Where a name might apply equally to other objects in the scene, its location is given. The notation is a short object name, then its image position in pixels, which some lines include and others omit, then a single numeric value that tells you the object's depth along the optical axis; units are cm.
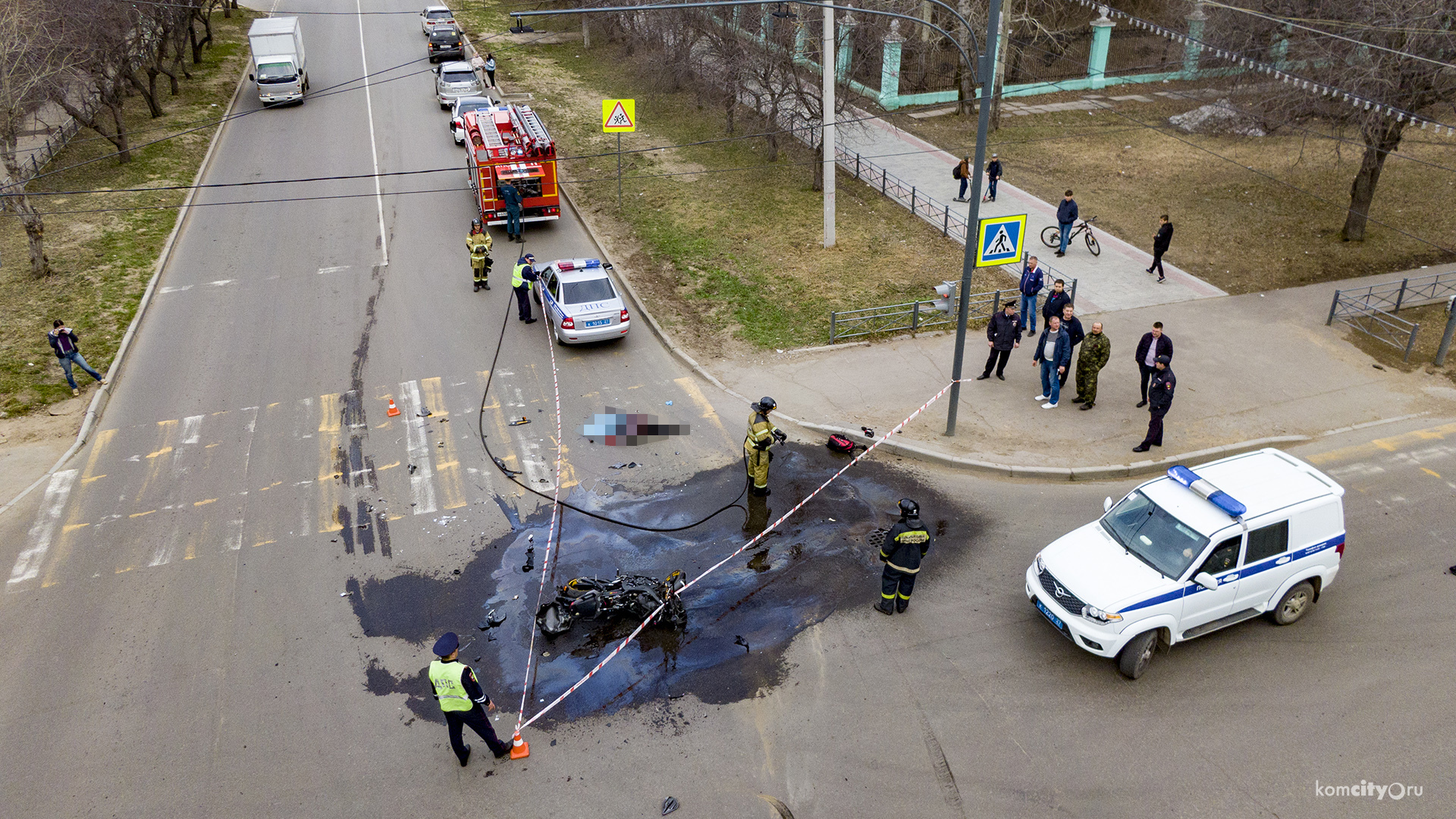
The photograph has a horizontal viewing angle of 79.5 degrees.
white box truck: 3269
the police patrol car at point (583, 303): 1677
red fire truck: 2217
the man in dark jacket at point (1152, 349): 1317
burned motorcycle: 1008
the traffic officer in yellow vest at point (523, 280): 1781
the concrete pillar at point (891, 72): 3097
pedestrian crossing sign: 1319
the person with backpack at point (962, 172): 2341
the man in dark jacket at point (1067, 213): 2028
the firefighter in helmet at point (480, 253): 1945
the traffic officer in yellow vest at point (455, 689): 793
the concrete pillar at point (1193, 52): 3416
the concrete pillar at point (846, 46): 2488
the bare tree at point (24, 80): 1897
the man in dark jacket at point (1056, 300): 1505
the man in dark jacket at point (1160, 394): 1304
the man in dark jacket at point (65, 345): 1544
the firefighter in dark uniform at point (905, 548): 970
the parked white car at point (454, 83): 3259
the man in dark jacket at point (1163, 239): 1881
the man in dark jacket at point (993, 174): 2316
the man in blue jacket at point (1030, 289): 1642
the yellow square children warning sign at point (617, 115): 2322
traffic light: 1709
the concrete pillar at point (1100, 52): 3360
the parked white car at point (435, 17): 3969
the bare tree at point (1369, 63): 1778
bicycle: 2083
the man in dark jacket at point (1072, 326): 1420
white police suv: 911
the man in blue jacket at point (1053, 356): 1421
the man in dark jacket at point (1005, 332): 1516
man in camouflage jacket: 1423
